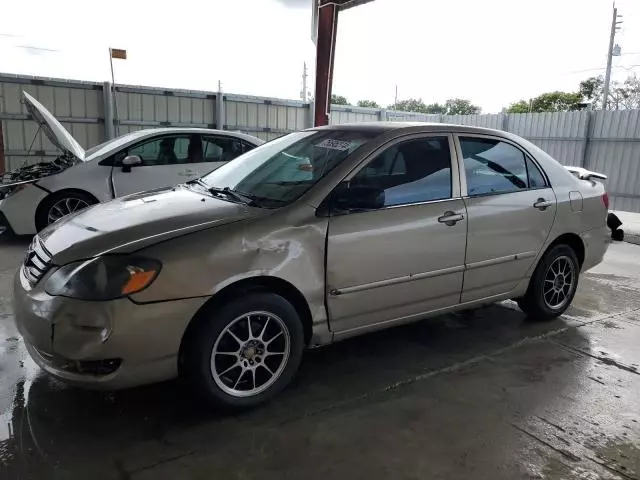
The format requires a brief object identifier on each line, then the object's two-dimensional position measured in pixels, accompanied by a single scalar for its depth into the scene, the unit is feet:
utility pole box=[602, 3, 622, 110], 92.86
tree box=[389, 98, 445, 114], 159.55
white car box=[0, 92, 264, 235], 20.43
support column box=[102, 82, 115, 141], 35.76
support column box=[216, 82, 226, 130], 39.14
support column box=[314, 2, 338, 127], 37.42
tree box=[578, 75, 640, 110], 94.17
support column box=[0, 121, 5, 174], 32.96
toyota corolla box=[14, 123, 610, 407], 7.88
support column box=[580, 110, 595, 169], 37.37
